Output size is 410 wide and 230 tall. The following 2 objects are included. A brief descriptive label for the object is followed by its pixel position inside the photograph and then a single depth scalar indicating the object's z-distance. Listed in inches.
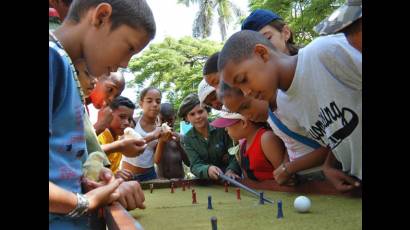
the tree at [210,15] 899.6
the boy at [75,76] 56.9
